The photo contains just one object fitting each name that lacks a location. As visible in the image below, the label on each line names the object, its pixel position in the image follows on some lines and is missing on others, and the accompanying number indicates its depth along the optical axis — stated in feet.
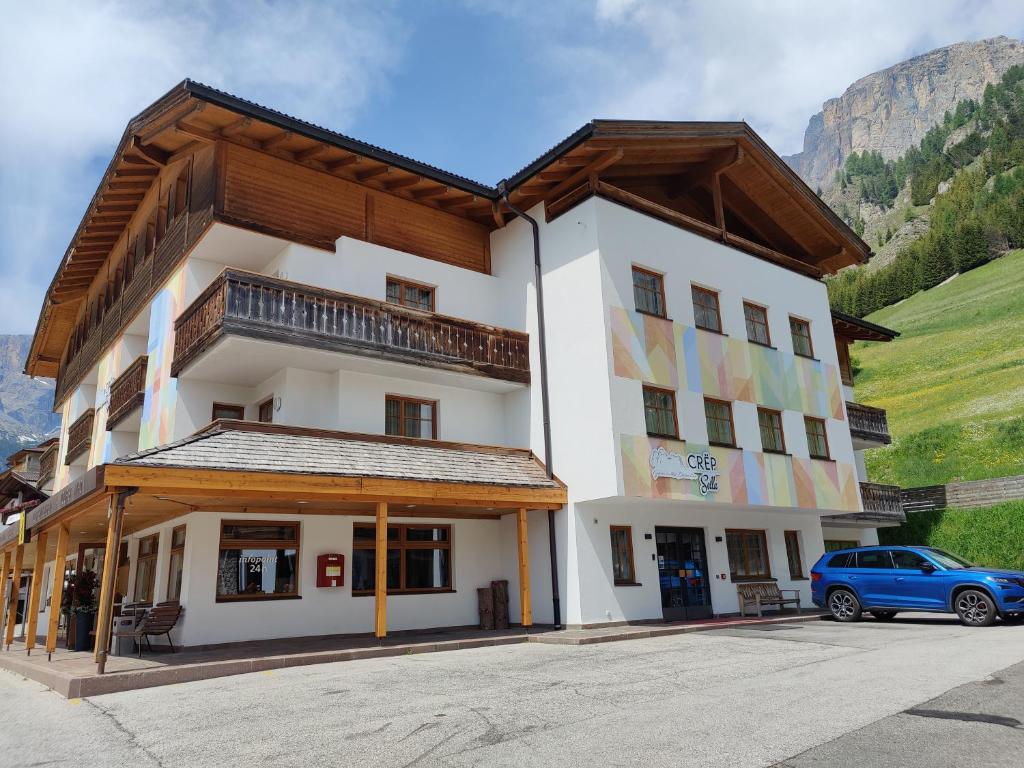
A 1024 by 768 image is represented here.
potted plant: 48.80
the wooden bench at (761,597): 59.57
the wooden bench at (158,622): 41.14
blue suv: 46.11
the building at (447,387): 47.60
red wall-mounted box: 49.52
